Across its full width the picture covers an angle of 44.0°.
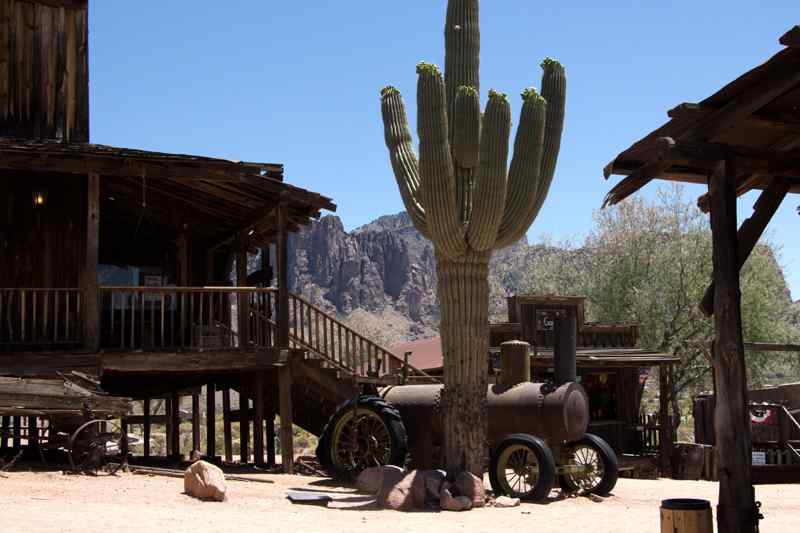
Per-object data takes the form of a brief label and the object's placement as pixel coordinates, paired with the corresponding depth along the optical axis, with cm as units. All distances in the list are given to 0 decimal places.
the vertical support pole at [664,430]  2298
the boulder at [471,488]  1259
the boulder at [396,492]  1228
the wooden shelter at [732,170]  689
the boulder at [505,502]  1259
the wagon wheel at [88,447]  1385
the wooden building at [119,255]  1562
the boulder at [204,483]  1220
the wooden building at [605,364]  2364
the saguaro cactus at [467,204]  1324
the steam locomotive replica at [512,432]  1345
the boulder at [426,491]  1245
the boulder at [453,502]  1226
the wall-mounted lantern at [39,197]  1691
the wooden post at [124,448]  1443
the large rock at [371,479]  1337
